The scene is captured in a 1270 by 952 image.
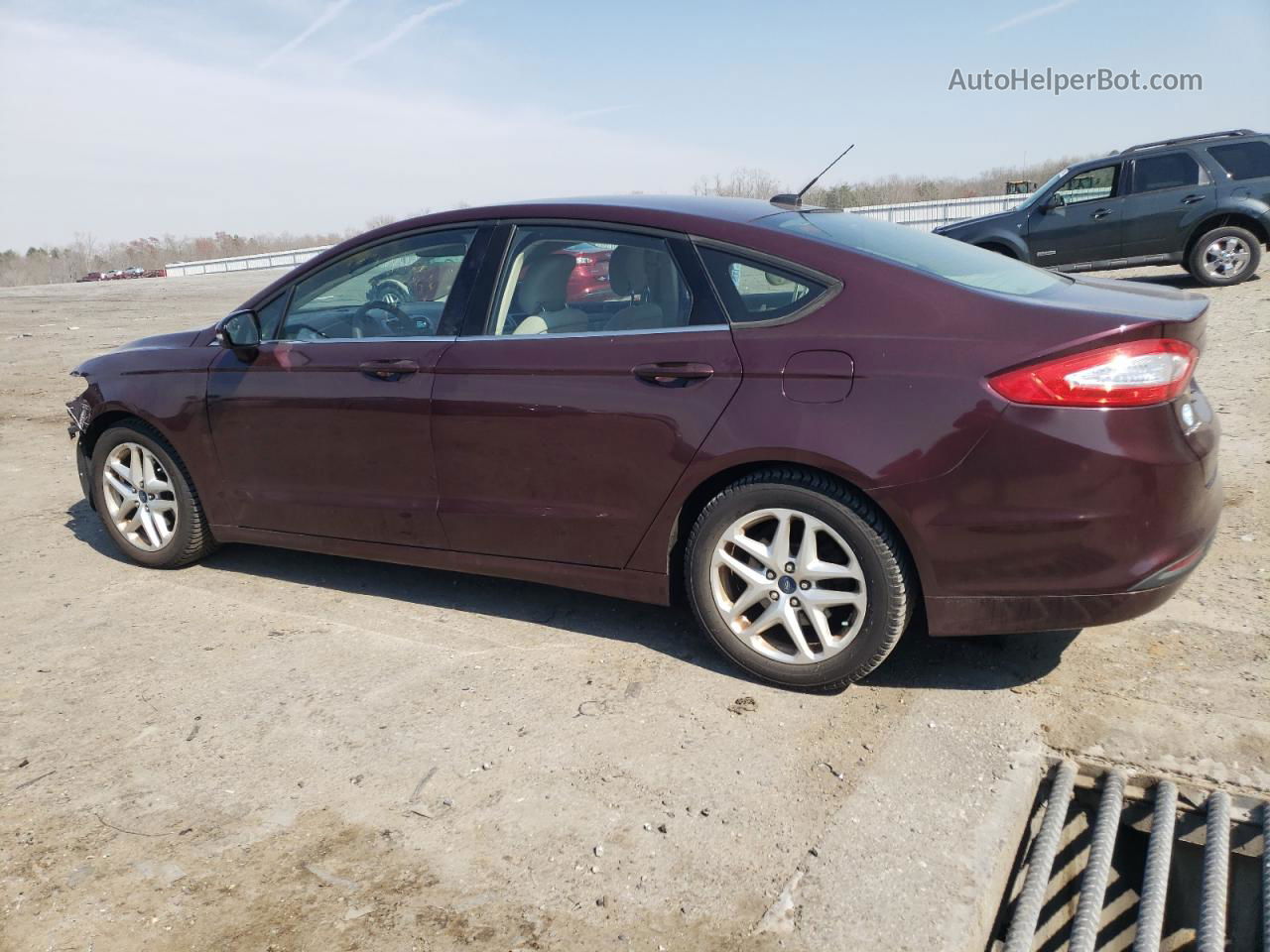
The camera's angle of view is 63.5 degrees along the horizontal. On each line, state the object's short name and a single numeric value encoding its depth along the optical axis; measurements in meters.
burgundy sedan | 3.01
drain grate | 2.48
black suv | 12.77
